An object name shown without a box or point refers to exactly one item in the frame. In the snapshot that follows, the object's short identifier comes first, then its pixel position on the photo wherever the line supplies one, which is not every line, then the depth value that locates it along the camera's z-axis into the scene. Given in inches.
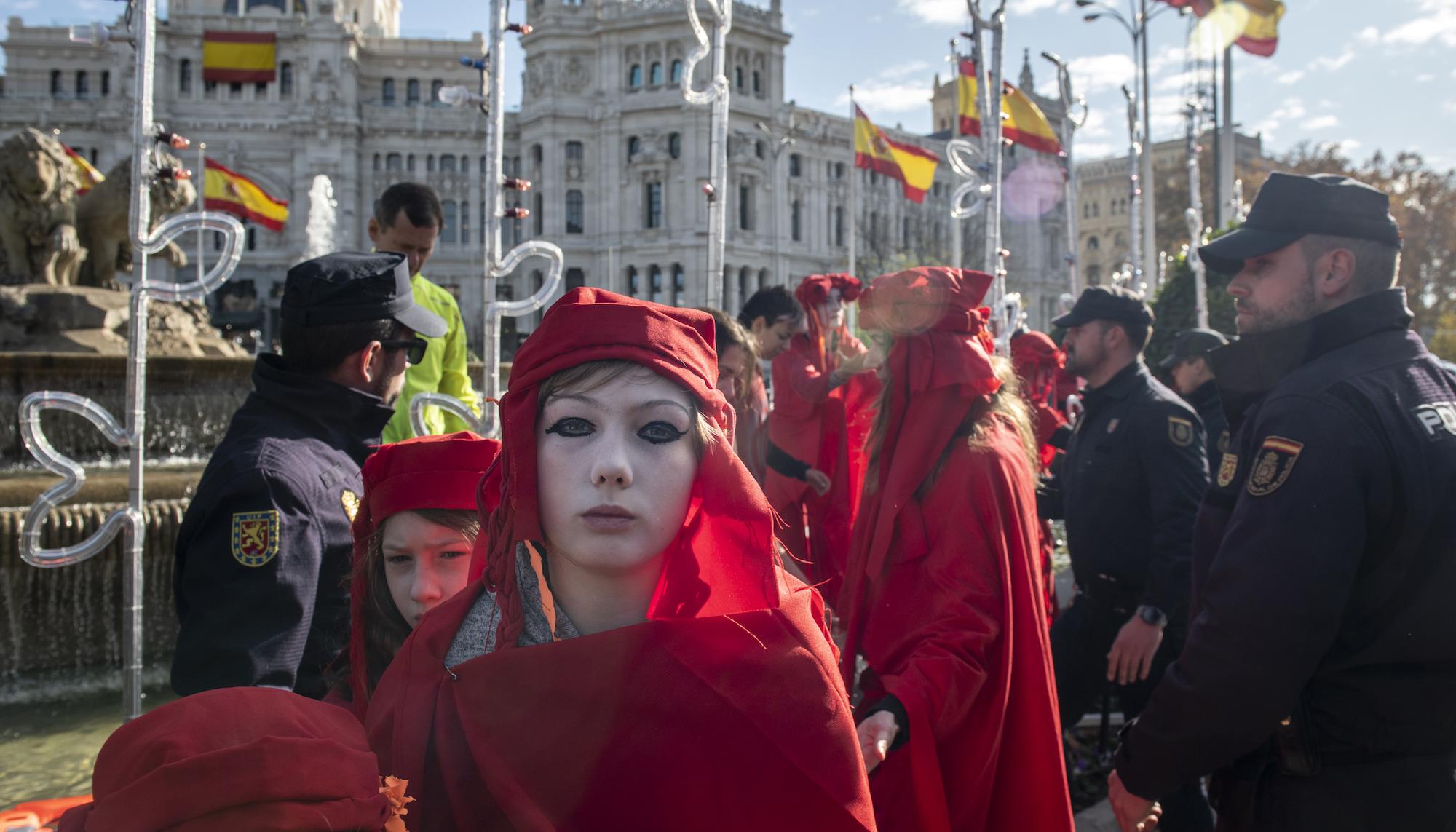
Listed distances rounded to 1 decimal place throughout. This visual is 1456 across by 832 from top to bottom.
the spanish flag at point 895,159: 902.4
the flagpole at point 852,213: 1093.1
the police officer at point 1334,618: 95.6
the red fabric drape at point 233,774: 44.3
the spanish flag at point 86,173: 494.0
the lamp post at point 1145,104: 649.0
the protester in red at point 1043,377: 274.1
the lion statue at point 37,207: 418.0
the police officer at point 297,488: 88.4
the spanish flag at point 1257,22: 618.8
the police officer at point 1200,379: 249.6
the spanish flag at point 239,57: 1328.7
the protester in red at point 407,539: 89.7
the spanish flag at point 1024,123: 627.8
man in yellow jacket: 175.0
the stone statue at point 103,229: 453.4
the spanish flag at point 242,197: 912.9
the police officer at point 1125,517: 158.7
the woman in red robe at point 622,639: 60.8
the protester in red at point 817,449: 225.3
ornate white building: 2151.8
